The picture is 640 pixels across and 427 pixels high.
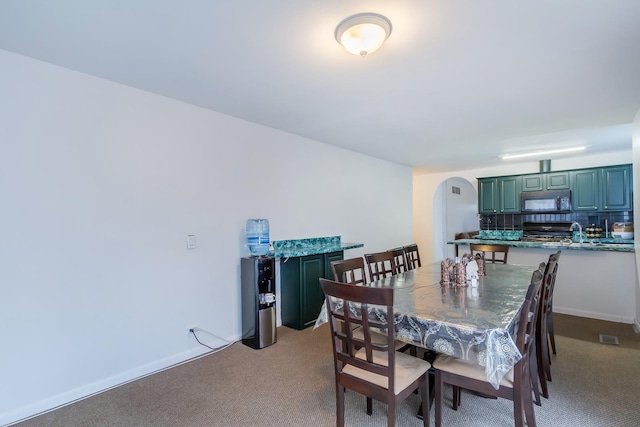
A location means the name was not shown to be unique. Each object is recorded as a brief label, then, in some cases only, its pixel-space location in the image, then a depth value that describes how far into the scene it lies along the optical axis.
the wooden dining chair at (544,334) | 2.33
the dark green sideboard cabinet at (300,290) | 3.84
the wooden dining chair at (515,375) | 1.67
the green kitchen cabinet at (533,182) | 6.27
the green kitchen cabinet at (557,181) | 6.03
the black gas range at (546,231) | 6.20
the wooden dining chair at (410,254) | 3.67
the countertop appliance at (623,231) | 5.36
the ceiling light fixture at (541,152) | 5.30
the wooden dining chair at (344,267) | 2.42
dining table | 1.57
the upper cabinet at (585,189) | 5.73
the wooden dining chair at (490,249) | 3.84
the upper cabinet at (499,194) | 6.57
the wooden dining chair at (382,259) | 2.99
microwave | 6.02
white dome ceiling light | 1.82
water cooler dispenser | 3.30
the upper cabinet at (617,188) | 5.45
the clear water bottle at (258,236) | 3.49
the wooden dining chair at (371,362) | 1.64
